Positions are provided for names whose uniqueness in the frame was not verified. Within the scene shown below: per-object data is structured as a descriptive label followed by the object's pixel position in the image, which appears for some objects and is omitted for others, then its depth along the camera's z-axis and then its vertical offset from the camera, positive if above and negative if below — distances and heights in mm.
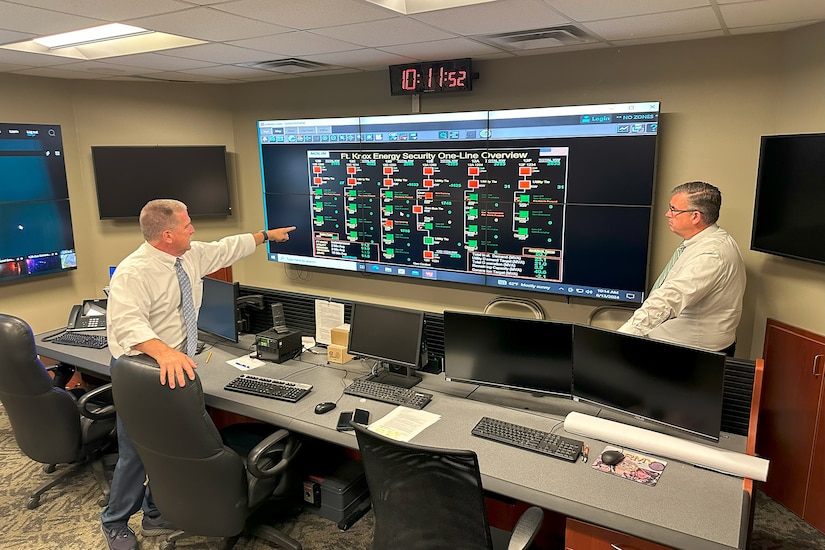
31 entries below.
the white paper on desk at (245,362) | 3042 -1009
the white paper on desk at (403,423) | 2270 -1018
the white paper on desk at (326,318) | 3125 -794
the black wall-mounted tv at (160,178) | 4945 -45
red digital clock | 4152 +685
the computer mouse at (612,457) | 1996 -991
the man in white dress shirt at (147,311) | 2424 -601
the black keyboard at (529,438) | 2082 -1003
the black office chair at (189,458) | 2062 -1081
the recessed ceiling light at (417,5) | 2682 +772
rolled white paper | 1926 -974
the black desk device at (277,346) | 3074 -928
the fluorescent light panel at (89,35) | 3419 +838
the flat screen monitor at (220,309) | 3164 -770
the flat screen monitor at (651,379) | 2033 -784
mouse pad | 1929 -1017
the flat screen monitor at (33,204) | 4402 -237
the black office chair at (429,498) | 1674 -984
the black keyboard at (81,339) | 3363 -977
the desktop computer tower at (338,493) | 2799 -1562
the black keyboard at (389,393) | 2543 -1000
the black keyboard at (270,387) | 2627 -1000
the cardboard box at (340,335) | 3052 -862
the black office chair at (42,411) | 2613 -1151
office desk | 1695 -1024
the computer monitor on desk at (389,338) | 2746 -811
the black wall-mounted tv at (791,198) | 2742 -152
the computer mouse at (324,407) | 2477 -1009
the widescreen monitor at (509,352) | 2424 -786
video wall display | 3779 -187
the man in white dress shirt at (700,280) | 2625 -512
